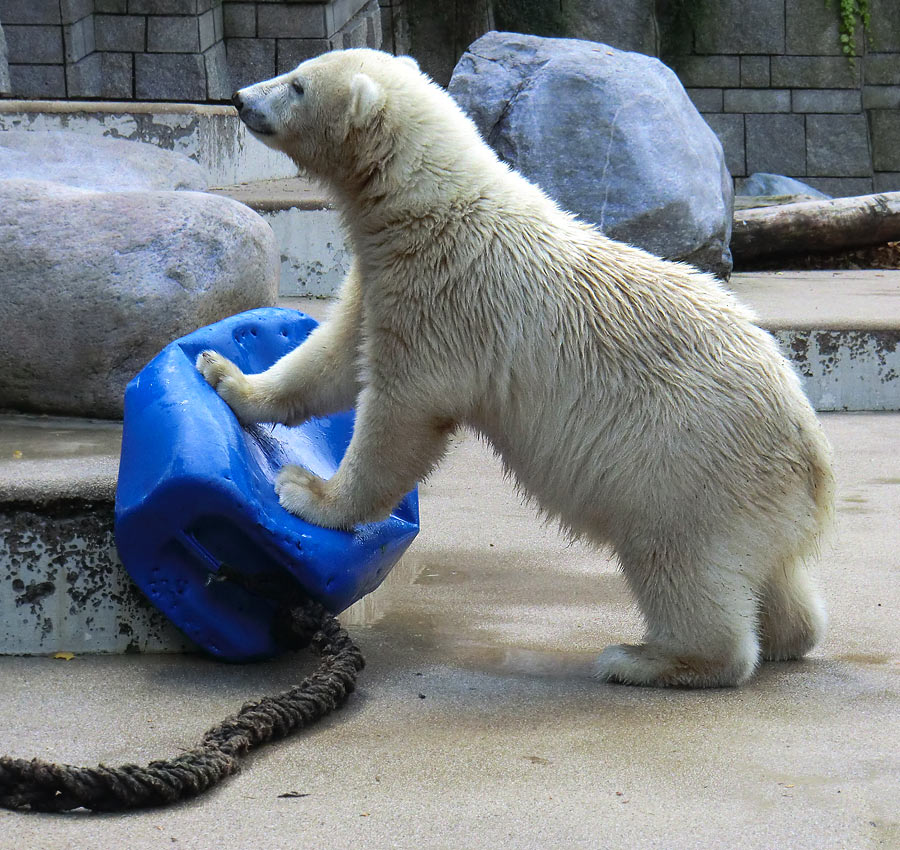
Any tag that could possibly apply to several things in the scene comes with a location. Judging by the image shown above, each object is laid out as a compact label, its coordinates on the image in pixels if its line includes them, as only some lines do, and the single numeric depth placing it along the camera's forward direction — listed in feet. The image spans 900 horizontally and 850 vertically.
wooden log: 51.90
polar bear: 16.06
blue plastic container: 15.37
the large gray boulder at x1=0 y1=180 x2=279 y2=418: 22.66
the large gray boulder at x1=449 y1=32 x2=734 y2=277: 41.91
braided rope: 12.14
